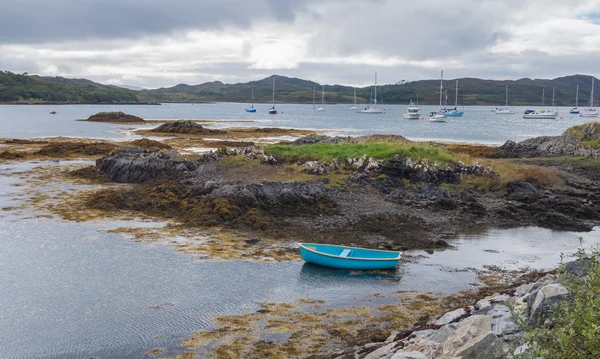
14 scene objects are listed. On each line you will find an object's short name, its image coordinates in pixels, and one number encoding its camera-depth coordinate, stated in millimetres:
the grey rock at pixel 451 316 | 15625
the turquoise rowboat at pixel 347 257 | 21844
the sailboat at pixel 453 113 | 152025
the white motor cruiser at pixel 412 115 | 152125
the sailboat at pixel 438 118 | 135625
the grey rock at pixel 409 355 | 10672
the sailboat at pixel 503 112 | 186600
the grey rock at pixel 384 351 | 12945
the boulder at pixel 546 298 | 11570
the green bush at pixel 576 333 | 7164
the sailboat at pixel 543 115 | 157000
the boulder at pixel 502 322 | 12234
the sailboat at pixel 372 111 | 183750
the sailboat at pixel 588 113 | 161000
